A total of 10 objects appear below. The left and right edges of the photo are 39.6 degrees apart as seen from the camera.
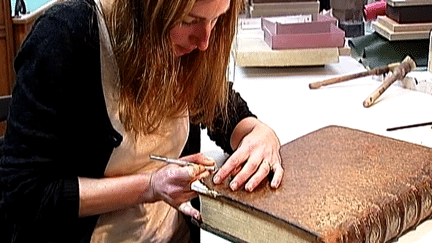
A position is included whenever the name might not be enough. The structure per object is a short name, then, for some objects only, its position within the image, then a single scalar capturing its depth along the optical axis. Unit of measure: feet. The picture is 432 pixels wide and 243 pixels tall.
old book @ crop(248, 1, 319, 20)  6.15
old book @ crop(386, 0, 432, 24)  5.42
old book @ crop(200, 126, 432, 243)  2.40
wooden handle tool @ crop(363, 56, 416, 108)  4.61
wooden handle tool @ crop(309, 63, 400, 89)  5.07
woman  2.84
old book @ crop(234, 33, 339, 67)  5.42
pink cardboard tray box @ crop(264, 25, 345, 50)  5.35
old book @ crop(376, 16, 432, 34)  5.49
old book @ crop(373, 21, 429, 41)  5.49
